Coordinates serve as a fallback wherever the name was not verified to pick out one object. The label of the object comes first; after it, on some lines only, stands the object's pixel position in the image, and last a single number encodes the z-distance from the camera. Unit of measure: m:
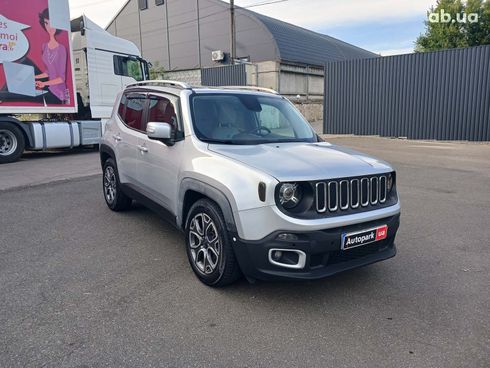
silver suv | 3.12
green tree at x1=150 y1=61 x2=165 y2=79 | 34.32
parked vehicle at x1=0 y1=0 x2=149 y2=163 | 10.84
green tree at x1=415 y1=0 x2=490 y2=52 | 30.11
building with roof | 29.84
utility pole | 25.27
